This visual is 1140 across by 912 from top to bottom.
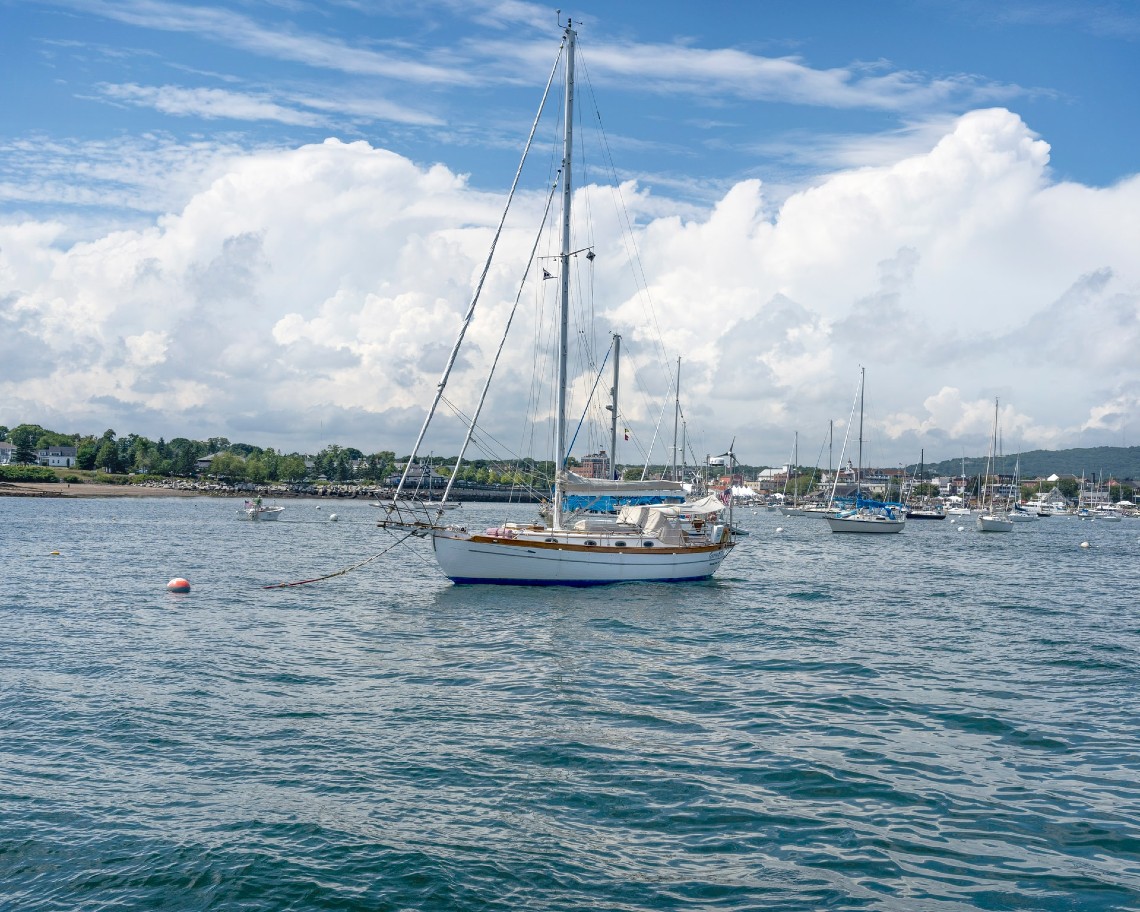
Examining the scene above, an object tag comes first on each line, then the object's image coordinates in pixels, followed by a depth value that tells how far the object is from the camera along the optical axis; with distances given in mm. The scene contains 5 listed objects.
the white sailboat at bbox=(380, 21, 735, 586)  39625
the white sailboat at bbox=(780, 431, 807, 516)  171475
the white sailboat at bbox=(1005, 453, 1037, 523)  185625
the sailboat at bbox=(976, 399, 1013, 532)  128375
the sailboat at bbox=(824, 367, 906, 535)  109500
